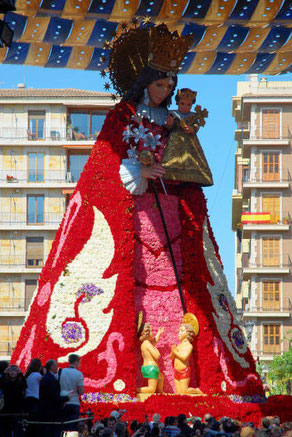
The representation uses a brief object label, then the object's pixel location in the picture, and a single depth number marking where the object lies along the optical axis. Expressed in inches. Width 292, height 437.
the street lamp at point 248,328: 2049.6
